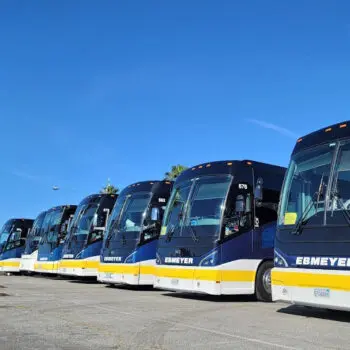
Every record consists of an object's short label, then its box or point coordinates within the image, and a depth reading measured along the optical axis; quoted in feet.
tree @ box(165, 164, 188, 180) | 139.38
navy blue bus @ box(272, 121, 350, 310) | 26.91
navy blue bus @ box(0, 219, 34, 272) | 87.22
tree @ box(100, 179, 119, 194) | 170.60
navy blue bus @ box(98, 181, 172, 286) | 49.14
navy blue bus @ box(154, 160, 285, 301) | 38.47
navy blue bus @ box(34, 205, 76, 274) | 71.92
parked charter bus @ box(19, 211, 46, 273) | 78.84
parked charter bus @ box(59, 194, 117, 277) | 60.18
